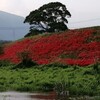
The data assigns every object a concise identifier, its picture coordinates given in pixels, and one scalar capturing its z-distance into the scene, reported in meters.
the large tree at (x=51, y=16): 65.19
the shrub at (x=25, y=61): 39.83
